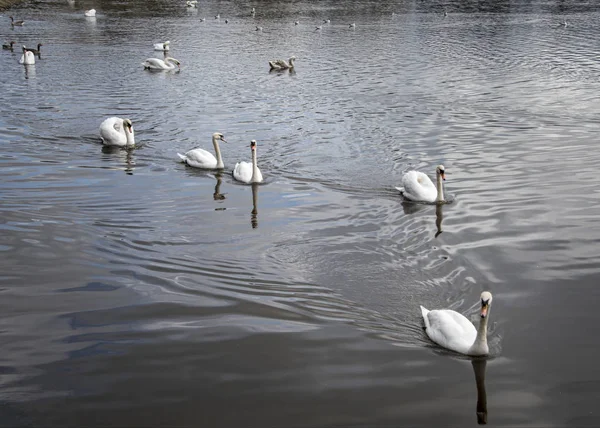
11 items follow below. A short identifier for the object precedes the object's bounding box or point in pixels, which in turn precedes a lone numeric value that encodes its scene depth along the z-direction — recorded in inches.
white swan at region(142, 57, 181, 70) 1289.4
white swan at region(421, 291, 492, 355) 372.5
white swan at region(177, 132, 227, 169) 721.6
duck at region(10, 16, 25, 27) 1977.1
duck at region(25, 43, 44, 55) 1461.1
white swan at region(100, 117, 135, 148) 800.3
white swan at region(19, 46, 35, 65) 1299.2
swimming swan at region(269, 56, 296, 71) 1318.9
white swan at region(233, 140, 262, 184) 682.1
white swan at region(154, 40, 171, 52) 1491.3
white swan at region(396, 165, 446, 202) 617.3
